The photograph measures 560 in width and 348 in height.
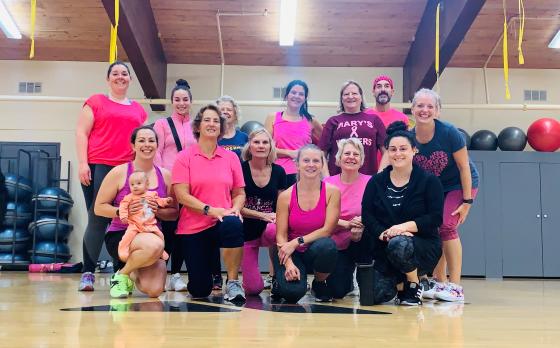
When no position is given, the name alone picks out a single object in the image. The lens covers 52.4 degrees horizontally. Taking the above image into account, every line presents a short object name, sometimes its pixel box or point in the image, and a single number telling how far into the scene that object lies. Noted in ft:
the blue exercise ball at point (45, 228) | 22.98
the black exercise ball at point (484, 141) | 23.84
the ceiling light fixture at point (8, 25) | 22.26
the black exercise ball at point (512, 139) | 23.70
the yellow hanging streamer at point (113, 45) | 15.82
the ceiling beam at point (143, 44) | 19.93
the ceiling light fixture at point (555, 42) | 23.98
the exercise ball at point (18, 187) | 23.27
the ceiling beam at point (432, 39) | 19.61
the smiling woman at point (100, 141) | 11.62
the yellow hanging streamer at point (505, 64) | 16.38
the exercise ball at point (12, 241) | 22.86
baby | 10.60
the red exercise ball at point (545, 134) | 23.36
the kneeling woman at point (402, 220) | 10.11
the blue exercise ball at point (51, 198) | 23.24
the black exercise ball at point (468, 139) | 23.38
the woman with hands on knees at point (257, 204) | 11.78
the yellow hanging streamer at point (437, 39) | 19.87
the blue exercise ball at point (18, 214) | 22.93
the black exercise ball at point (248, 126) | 23.02
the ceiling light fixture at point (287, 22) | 20.93
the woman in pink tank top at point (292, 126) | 13.07
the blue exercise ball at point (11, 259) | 22.64
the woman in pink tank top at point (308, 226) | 10.41
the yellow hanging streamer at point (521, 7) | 20.52
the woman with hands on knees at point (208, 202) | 10.59
